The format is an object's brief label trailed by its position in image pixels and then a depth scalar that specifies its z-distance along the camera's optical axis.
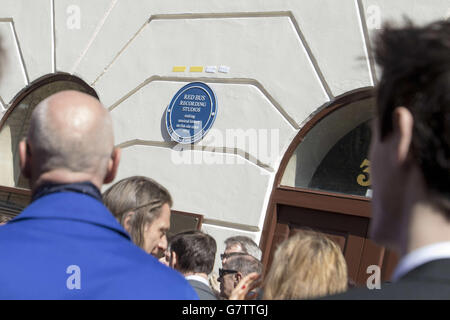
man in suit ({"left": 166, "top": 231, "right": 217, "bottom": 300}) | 3.23
